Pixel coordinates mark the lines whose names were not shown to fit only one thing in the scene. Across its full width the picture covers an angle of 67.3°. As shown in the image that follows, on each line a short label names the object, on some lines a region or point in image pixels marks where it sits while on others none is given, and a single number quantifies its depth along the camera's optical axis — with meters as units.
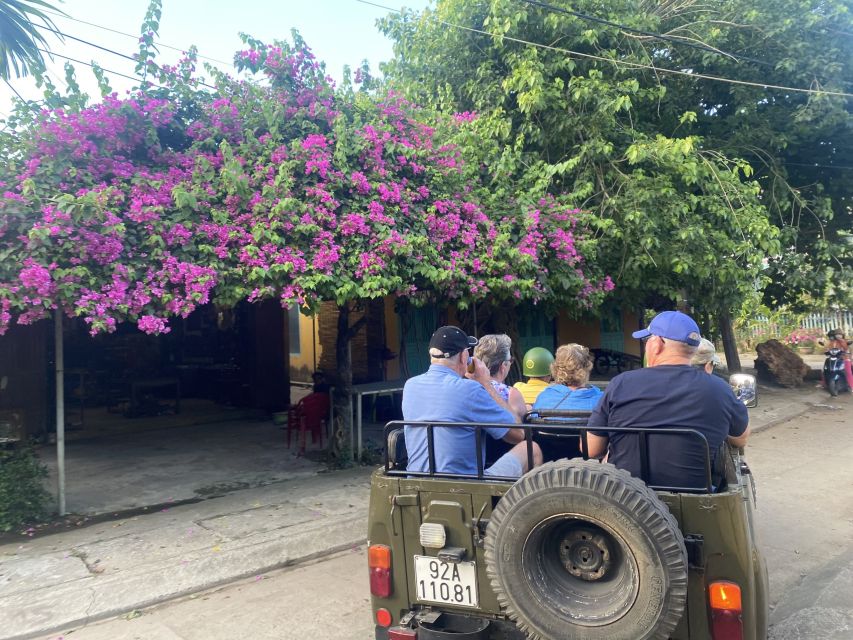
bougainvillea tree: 5.17
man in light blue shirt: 3.20
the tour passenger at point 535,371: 4.36
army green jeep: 2.33
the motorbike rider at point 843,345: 14.51
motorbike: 14.46
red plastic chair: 8.70
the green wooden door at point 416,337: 11.61
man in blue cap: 2.66
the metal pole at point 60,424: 5.83
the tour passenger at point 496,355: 4.33
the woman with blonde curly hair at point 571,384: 3.72
